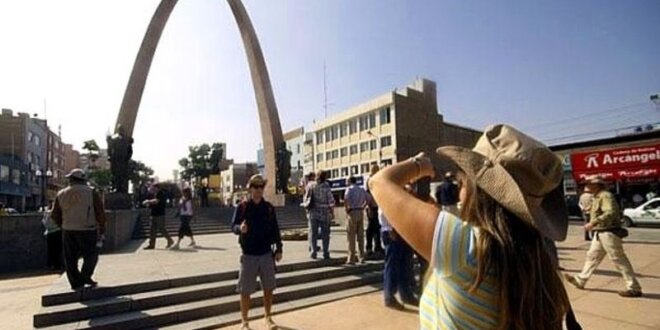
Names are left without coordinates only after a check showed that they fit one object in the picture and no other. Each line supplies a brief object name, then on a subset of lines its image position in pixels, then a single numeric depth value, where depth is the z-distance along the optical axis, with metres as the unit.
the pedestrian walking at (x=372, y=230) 8.84
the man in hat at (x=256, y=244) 4.89
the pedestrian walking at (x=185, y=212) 10.89
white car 18.20
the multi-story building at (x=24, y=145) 52.47
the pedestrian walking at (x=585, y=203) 10.02
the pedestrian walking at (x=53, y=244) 10.53
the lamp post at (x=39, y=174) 43.93
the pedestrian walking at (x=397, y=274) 5.75
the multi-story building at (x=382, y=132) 48.03
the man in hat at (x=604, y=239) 5.81
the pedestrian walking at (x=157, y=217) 10.62
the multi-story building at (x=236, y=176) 78.44
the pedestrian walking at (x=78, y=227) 5.80
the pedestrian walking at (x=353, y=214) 7.96
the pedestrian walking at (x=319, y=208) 7.82
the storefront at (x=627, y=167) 23.42
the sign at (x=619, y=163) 23.27
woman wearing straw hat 1.00
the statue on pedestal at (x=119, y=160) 18.92
